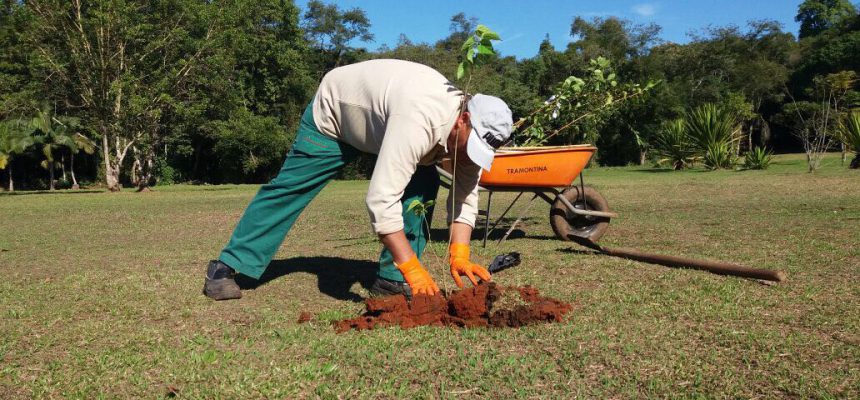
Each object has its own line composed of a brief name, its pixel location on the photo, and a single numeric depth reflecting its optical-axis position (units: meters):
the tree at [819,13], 62.22
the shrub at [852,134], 17.25
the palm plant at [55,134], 23.00
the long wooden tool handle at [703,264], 4.37
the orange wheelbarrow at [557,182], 6.78
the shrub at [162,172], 37.91
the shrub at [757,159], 20.52
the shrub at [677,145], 21.71
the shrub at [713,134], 20.48
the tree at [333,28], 45.75
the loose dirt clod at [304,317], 3.78
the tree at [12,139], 21.77
